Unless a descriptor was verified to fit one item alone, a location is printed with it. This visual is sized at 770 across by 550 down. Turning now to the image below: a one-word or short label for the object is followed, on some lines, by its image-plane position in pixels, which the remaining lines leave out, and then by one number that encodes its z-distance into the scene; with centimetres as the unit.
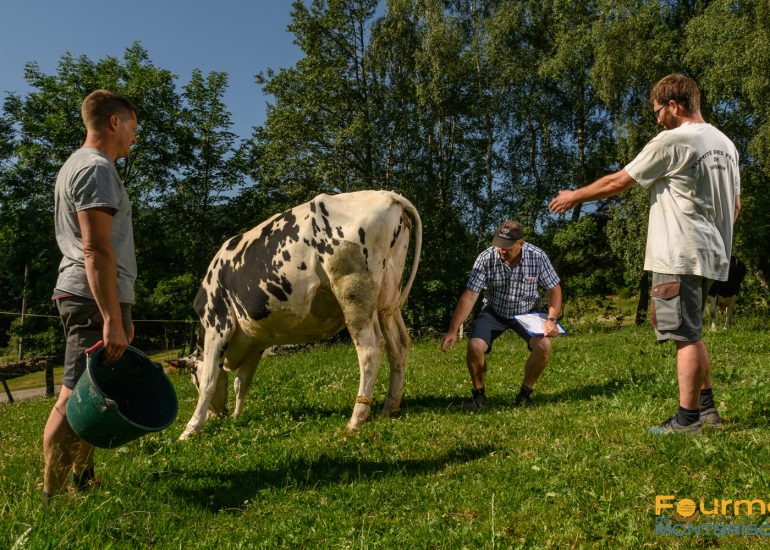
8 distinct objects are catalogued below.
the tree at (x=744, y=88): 1945
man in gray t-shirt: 355
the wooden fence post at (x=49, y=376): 1750
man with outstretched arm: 411
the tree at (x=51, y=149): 3203
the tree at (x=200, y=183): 3384
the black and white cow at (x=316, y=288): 596
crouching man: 643
